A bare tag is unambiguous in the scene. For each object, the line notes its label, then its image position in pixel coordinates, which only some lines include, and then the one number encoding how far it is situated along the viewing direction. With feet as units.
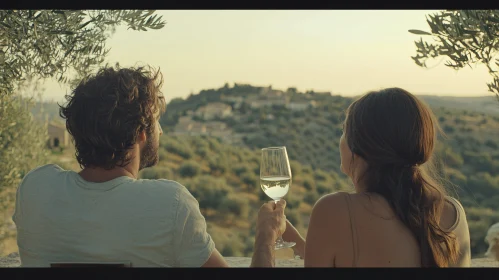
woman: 6.70
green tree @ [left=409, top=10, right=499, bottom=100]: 12.23
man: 6.94
